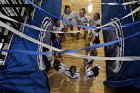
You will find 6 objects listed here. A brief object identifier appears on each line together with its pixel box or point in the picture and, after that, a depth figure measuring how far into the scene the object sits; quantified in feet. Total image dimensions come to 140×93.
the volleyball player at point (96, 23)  11.01
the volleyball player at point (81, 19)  11.32
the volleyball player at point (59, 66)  9.87
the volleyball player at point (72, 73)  9.60
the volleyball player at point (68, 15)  11.55
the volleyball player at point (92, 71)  9.75
